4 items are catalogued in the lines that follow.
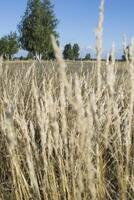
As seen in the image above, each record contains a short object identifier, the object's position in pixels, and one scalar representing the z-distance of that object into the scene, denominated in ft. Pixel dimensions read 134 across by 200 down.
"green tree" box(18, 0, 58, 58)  162.20
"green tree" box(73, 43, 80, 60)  220.16
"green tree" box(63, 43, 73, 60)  212.84
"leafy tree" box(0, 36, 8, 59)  173.88
